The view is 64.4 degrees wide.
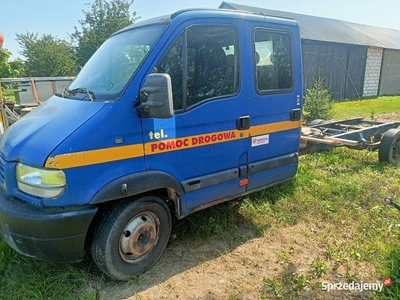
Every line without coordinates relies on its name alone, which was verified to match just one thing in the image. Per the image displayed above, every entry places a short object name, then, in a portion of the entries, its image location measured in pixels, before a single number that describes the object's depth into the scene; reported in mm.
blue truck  2650
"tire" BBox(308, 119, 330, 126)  7305
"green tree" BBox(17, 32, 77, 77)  29562
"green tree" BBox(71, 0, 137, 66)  29003
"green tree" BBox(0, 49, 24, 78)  25031
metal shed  18734
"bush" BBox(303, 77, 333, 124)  10062
